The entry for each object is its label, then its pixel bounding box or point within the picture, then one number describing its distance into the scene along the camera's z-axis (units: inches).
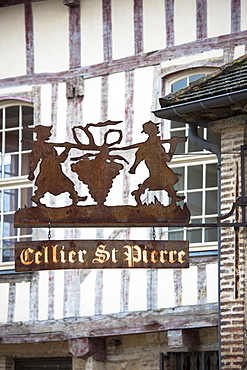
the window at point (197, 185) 522.6
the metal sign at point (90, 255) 331.6
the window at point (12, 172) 587.8
